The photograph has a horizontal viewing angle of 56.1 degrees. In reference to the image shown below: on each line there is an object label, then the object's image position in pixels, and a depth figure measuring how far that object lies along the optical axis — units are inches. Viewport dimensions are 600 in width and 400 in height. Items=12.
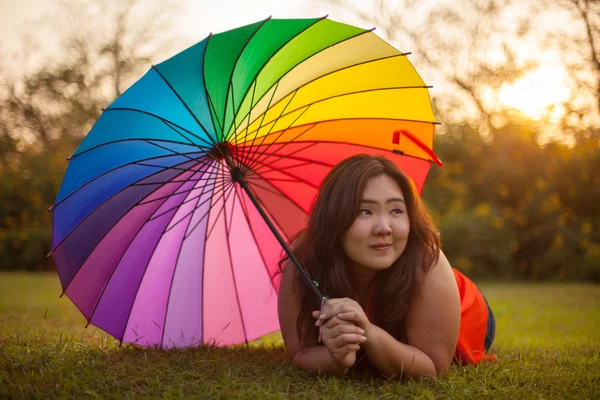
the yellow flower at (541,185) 423.5
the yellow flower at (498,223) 419.8
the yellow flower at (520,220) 430.0
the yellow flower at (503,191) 445.4
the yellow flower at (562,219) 412.5
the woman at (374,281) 98.3
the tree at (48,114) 481.7
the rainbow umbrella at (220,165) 108.8
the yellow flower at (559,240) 406.6
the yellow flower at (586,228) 398.0
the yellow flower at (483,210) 426.9
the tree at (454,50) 631.8
